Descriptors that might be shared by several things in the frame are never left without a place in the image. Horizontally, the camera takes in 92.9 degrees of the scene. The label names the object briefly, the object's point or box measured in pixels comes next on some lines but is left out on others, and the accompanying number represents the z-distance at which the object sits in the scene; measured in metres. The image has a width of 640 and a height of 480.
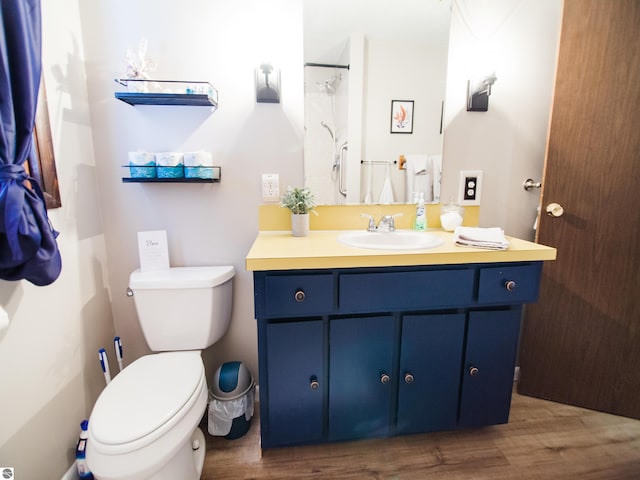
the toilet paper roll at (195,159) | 1.33
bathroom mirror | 1.40
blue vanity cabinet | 1.10
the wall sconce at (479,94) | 1.50
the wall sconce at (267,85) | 1.36
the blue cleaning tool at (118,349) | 1.33
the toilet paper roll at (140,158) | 1.29
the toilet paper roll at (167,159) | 1.31
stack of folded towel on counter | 1.17
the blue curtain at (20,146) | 0.77
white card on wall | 1.38
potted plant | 1.39
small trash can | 1.38
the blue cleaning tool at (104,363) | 1.24
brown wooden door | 1.34
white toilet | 0.87
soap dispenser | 1.54
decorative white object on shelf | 1.25
